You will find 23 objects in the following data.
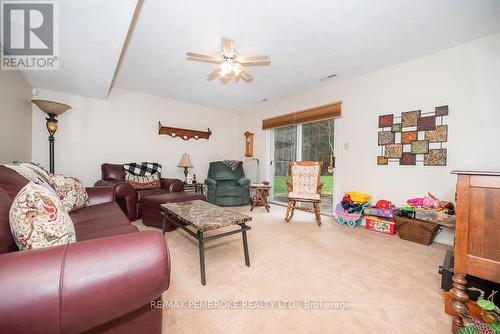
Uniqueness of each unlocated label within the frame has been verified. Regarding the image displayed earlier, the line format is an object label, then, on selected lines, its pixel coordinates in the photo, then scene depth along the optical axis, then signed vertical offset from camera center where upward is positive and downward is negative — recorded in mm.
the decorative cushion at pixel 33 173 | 1356 -106
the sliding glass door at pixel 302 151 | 3691 +263
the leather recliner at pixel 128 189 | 2801 -445
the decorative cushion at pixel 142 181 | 3322 -352
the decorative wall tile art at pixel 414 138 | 2424 +362
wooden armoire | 1030 -350
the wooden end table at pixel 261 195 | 3875 -631
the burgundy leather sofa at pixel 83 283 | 548 -379
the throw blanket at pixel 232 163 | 4561 -37
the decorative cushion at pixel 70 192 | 1820 -314
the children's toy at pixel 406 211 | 2443 -576
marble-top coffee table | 1538 -487
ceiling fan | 2105 +1128
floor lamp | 2725 +658
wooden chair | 3086 -357
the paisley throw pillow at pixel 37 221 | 745 -245
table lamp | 4141 -18
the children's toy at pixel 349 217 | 2906 -779
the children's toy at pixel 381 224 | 2608 -809
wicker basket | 2279 -759
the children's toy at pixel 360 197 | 2957 -495
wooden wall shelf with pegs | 4262 +645
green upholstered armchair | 4102 -599
